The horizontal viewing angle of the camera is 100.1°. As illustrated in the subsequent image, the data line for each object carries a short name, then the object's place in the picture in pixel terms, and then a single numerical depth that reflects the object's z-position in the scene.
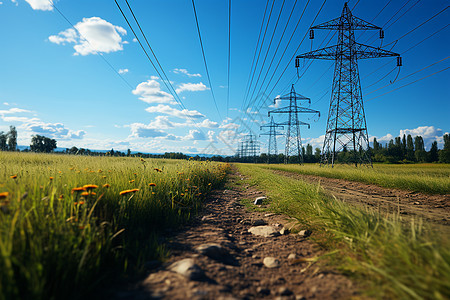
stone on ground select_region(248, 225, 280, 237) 2.94
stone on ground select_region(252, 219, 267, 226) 3.47
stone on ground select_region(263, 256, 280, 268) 2.03
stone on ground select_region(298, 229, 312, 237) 2.72
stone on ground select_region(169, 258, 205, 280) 1.61
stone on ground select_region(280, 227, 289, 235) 2.95
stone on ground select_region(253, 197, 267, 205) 5.03
